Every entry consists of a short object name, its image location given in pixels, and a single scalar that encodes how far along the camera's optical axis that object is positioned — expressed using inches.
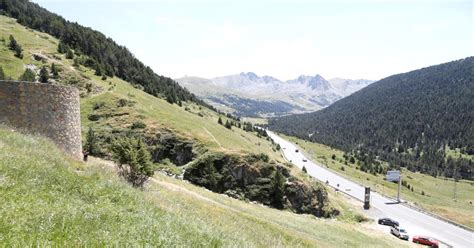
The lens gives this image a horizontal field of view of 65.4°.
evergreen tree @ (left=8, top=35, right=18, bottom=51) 2926.4
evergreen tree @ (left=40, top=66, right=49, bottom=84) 2440.8
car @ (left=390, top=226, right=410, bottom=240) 2094.2
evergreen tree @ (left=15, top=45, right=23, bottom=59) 2824.8
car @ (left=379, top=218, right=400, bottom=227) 2421.4
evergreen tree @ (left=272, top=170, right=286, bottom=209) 1930.4
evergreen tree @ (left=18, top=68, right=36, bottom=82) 2231.7
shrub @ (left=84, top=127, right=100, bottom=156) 1525.6
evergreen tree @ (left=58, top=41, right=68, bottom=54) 3275.1
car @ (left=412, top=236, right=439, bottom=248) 1980.8
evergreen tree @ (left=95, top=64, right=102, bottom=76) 3046.3
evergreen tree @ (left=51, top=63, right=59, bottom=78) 2607.8
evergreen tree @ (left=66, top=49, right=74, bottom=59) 3199.8
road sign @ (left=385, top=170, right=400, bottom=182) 4125.5
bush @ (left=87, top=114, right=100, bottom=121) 2097.7
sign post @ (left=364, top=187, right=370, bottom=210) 2933.1
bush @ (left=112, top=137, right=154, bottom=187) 914.7
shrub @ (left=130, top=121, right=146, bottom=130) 2020.8
